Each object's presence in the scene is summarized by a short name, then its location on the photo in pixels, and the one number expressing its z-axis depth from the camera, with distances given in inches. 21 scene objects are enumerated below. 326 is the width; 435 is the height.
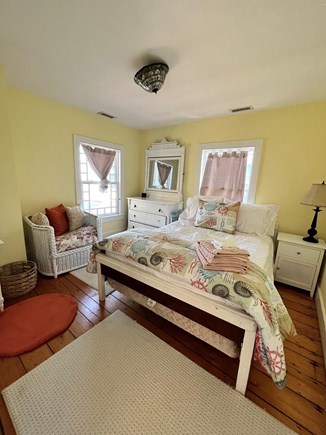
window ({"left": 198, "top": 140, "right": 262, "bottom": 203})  110.0
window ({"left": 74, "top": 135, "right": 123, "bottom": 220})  123.6
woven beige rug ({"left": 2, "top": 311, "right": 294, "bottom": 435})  39.4
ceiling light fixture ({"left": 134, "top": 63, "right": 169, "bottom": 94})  64.2
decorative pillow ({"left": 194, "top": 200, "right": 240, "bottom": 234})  95.0
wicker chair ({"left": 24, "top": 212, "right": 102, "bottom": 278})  88.7
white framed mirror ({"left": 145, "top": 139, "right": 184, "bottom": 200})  139.4
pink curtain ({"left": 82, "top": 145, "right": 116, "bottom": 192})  127.2
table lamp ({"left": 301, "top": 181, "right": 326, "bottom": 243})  81.9
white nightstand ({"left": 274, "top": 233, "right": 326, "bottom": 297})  85.7
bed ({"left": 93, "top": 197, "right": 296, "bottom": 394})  41.4
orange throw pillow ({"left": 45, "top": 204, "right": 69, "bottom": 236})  102.0
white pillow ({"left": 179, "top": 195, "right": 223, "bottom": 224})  110.7
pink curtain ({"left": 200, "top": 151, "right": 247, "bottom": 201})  115.0
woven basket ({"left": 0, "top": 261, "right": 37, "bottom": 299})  76.9
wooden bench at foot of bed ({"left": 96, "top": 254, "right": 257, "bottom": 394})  43.4
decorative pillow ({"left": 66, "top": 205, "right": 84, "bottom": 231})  108.5
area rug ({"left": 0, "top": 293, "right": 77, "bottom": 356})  57.0
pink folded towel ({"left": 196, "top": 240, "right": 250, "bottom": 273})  49.2
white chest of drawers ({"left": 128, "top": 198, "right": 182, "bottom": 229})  131.8
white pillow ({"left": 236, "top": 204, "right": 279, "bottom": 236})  94.8
